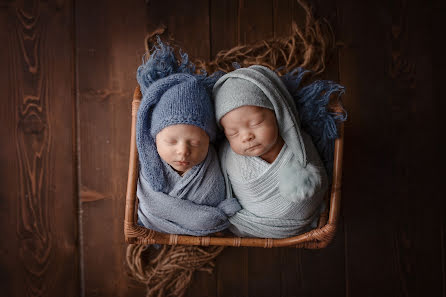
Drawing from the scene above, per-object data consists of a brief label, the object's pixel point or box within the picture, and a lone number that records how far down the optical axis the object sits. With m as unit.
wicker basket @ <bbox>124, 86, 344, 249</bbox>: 0.85
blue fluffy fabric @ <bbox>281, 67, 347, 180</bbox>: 0.89
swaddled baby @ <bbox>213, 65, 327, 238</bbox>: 0.80
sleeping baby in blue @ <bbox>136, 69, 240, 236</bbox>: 0.79
